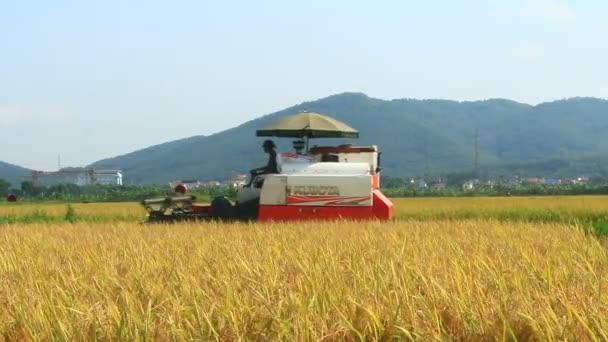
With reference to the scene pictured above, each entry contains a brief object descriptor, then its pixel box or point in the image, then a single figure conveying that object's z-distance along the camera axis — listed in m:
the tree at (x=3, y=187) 78.56
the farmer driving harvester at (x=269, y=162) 15.02
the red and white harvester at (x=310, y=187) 14.78
